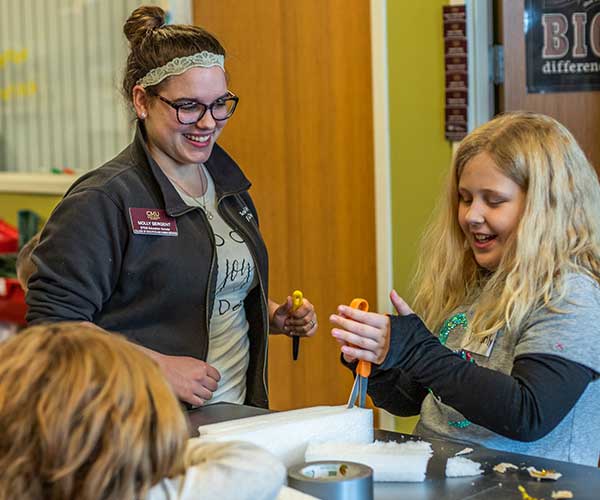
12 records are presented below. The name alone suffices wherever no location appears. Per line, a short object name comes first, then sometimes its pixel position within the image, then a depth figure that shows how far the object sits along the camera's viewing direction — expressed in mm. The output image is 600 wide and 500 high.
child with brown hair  1277
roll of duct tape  1501
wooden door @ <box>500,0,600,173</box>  3117
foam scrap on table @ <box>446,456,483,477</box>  1640
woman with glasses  2015
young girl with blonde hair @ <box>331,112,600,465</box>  1756
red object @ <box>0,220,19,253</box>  4478
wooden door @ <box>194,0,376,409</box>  3473
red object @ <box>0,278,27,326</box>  4144
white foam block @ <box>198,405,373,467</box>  1632
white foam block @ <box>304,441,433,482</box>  1626
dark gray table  1582
